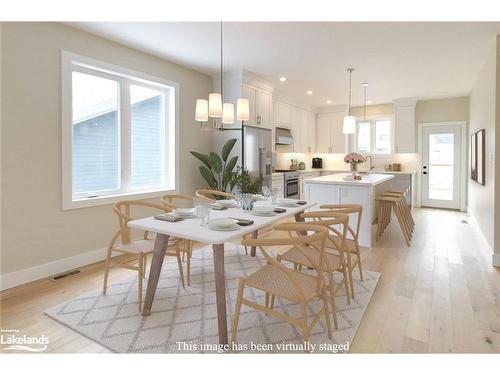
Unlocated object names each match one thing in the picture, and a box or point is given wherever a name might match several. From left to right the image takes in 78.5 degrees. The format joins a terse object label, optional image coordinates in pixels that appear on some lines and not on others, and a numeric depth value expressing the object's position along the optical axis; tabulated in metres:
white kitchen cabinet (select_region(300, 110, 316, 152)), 7.31
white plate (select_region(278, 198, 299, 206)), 2.94
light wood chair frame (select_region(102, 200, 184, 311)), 2.34
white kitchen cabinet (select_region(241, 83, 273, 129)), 4.96
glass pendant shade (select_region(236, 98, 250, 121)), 2.80
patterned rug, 1.91
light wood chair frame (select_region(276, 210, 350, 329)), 2.02
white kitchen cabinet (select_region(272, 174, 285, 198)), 5.71
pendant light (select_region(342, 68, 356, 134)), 4.45
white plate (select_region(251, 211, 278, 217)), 2.52
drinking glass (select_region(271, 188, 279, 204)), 3.06
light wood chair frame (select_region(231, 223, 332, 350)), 1.66
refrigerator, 4.94
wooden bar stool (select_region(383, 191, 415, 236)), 4.54
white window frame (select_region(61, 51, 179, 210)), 3.15
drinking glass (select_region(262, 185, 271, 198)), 3.12
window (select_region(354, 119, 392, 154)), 7.70
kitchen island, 4.02
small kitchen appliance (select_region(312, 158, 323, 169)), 8.31
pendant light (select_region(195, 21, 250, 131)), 2.64
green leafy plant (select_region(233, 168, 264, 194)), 4.46
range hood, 6.10
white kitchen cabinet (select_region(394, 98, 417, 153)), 7.02
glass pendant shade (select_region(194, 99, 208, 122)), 2.74
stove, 6.11
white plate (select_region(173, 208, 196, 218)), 2.47
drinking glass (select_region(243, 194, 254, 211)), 2.73
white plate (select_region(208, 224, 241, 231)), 2.06
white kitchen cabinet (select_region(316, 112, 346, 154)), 7.83
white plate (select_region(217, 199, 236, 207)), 2.95
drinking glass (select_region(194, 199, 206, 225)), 2.21
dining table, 1.91
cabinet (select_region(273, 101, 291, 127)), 6.13
